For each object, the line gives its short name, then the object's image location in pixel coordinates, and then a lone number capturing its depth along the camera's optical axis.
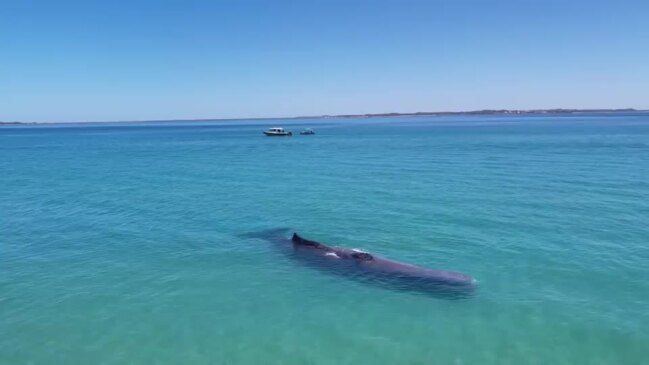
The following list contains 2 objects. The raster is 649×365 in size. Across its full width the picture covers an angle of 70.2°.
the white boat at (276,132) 152.65
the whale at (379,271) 19.19
